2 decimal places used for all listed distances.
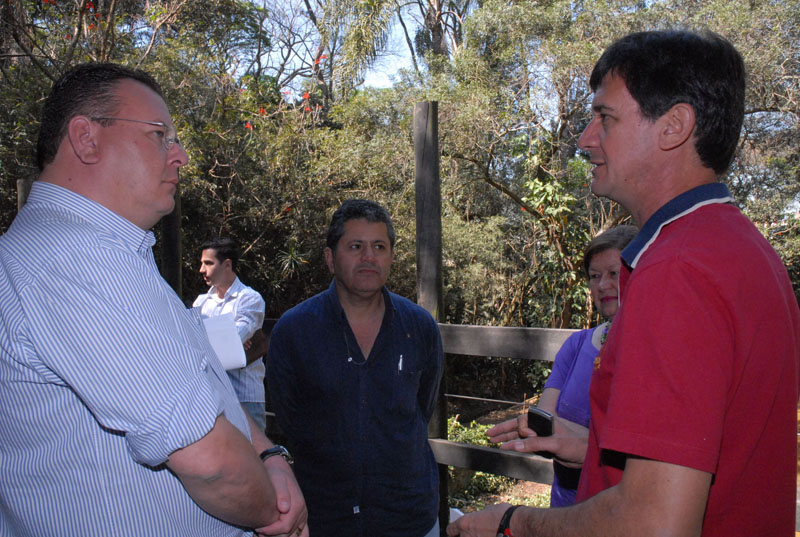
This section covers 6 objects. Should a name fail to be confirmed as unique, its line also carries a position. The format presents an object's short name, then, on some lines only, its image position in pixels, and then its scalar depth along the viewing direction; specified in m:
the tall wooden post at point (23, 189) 4.02
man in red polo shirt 0.97
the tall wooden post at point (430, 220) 3.62
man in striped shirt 1.05
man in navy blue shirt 2.36
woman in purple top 2.15
